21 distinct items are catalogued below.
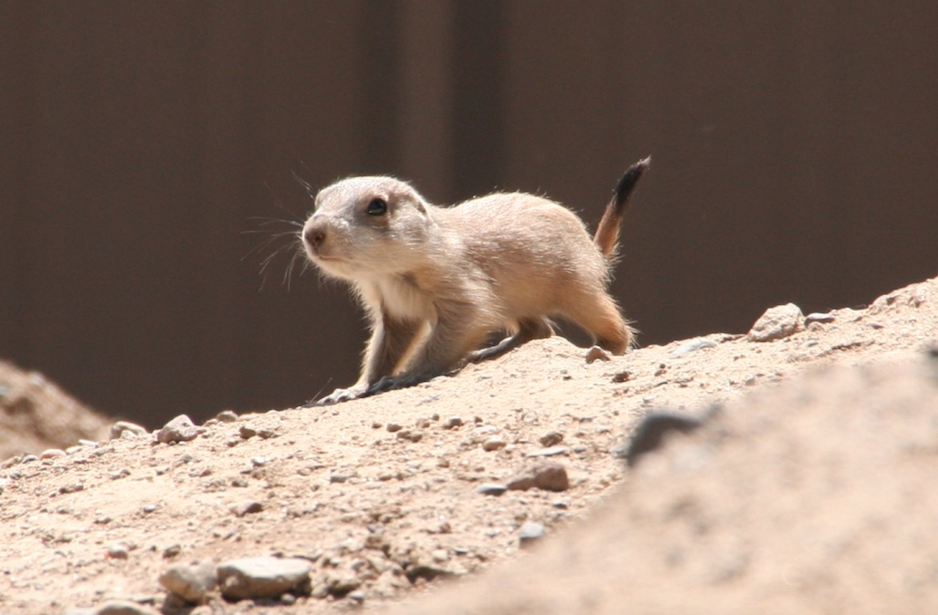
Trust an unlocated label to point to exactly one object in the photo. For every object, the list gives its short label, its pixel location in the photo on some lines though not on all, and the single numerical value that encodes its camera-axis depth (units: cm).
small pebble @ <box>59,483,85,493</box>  820
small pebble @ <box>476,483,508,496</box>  661
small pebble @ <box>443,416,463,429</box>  784
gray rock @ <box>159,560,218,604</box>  593
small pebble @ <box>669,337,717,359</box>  930
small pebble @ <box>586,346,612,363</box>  973
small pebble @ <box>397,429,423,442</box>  774
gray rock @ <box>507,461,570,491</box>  658
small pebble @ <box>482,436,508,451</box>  729
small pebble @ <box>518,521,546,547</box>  602
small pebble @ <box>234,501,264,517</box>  694
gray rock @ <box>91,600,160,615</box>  571
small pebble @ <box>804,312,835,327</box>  927
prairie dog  1181
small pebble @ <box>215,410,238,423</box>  988
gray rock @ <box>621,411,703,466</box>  529
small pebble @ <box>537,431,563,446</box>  724
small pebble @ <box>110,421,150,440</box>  1078
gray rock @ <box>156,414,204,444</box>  902
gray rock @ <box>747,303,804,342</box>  916
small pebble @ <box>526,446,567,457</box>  706
